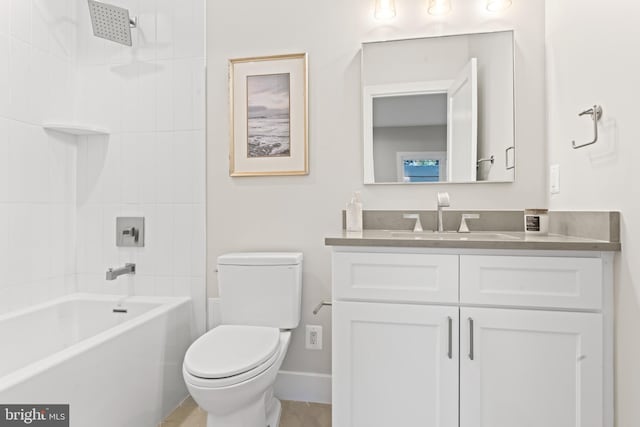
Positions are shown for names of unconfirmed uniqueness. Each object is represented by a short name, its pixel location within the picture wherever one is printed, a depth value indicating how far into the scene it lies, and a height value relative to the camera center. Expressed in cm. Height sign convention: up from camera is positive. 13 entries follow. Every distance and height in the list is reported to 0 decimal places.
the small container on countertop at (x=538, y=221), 153 -4
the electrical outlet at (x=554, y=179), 158 +15
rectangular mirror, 173 +52
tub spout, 183 -33
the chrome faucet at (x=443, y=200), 160 +5
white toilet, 125 -56
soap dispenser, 173 -2
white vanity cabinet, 117 -45
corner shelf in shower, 190 +46
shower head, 189 +106
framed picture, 190 +53
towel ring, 124 +35
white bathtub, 118 -62
